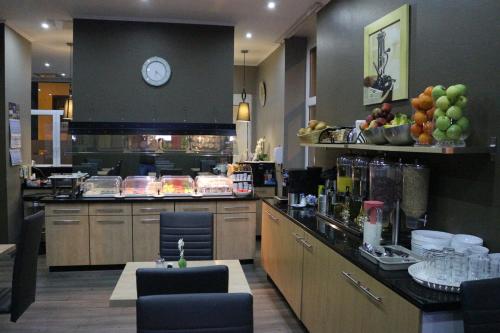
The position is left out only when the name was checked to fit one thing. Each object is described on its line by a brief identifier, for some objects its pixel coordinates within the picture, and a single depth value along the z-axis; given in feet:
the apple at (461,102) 7.11
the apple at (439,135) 7.14
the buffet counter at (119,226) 15.74
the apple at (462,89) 7.07
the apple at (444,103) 7.17
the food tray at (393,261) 7.14
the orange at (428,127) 7.50
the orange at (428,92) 7.82
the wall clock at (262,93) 25.99
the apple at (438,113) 7.20
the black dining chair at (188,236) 10.69
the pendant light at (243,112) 24.88
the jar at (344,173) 11.46
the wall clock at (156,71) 18.67
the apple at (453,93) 7.09
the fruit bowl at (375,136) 9.09
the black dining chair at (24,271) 9.09
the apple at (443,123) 7.08
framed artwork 9.69
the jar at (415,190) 8.54
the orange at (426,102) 7.76
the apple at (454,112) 7.02
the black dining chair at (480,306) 5.42
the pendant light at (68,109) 23.64
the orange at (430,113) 7.65
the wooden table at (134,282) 7.34
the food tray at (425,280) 6.16
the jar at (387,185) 8.97
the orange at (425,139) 7.59
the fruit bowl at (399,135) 8.17
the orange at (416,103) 7.91
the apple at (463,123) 7.04
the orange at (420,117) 7.71
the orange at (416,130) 7.77
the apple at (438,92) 7.36
